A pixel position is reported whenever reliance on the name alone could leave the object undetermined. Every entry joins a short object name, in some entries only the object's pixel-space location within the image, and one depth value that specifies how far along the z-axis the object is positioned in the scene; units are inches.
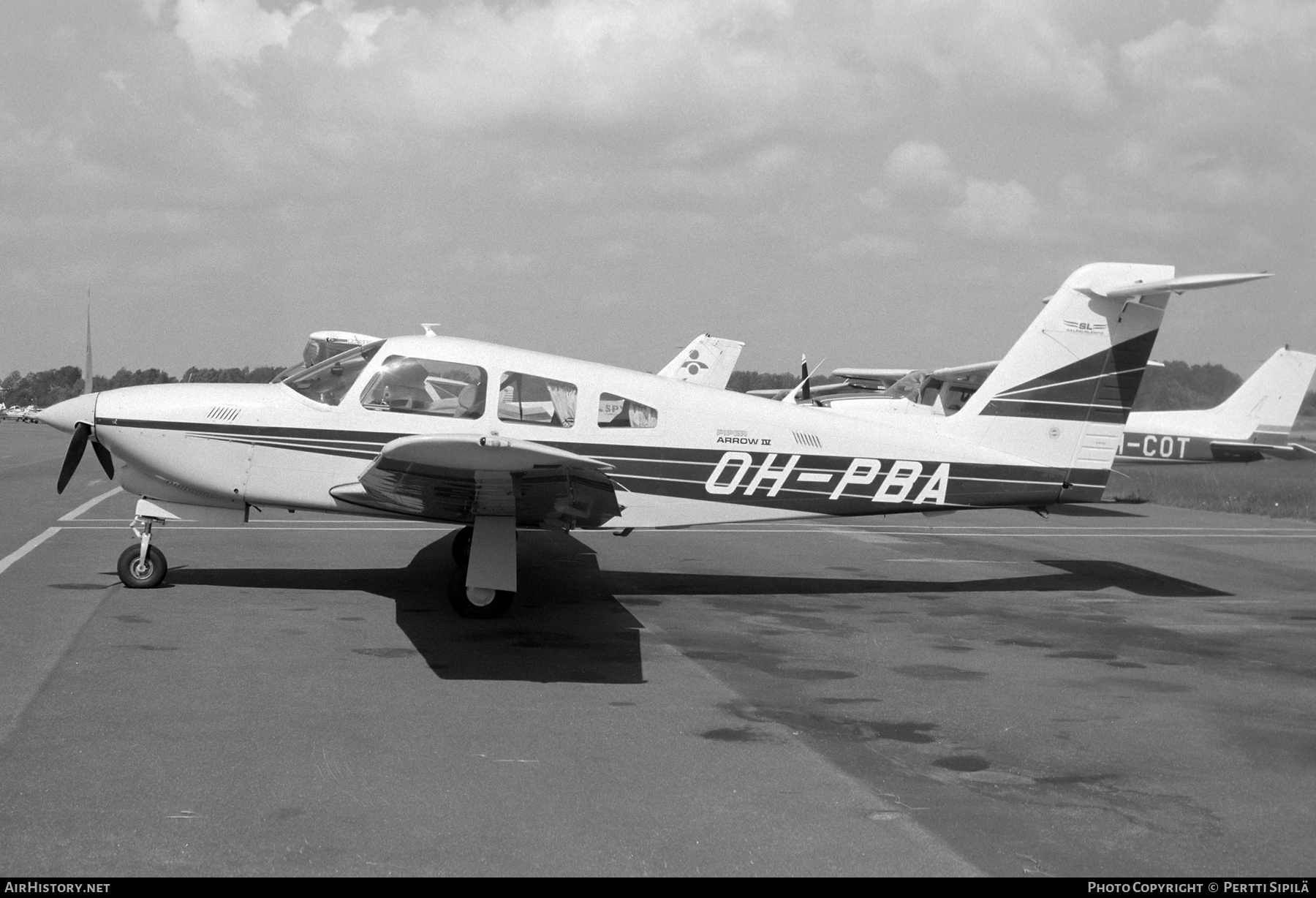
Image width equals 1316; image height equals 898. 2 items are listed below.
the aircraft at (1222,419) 821.9
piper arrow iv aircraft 362.0
